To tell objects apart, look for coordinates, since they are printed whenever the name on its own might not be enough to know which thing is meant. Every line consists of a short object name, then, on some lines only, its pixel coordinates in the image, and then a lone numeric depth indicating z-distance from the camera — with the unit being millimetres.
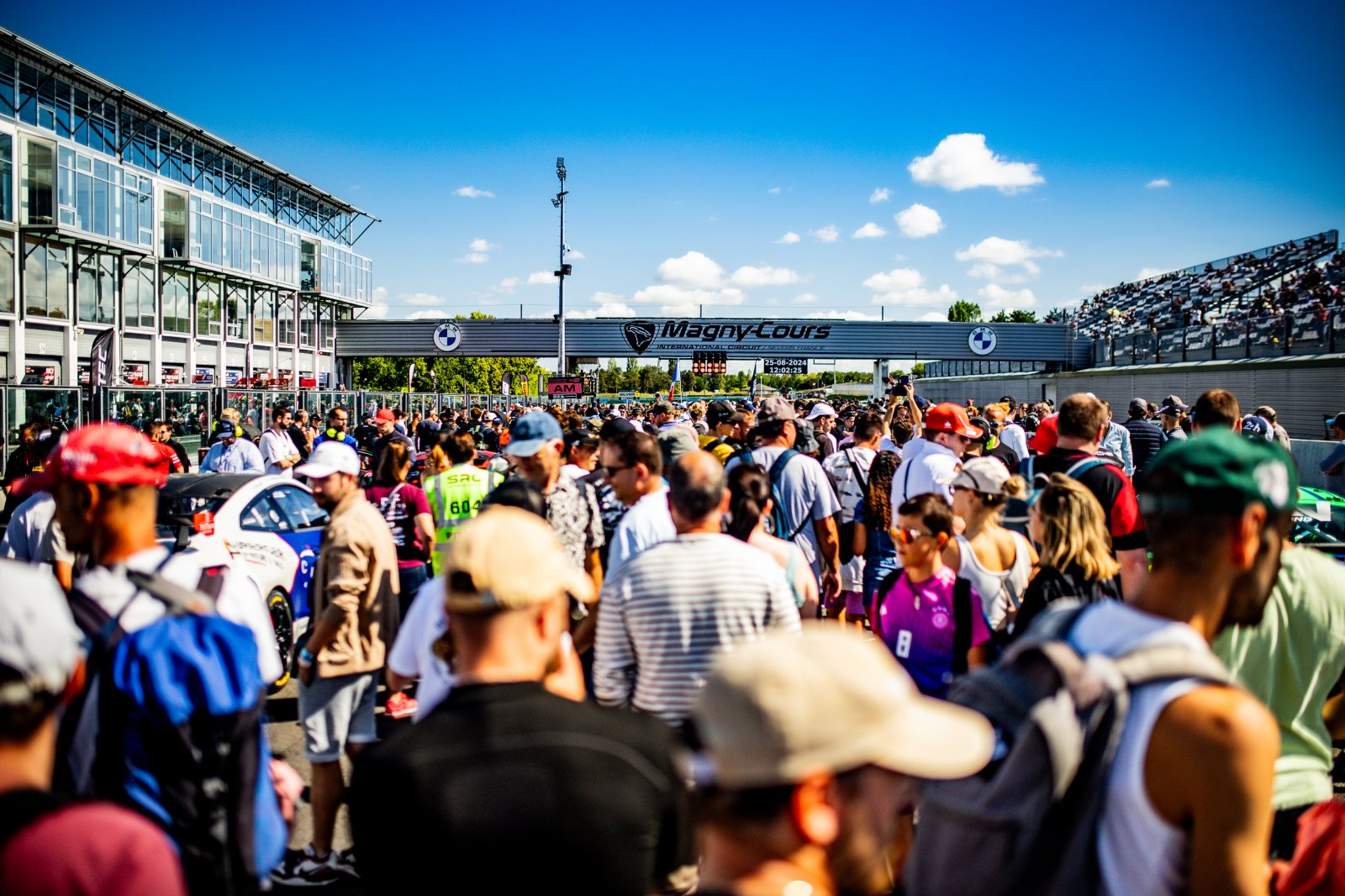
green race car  7355
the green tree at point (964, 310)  130125
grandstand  35312
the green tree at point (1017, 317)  79938
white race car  6824
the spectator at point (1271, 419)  11031
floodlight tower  30141
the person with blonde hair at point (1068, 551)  3373
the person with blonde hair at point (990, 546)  4074
